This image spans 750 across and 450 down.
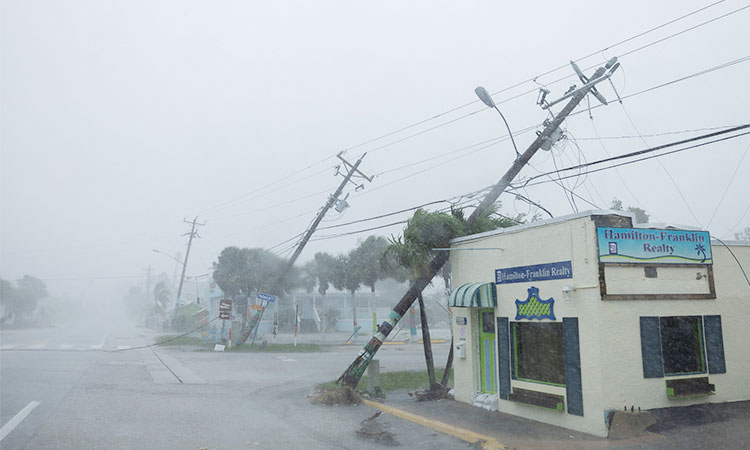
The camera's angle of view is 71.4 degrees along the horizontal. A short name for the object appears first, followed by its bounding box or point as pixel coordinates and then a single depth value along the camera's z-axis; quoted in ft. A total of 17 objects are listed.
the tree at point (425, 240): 41.32
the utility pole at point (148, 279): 334.03
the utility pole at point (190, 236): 158.71
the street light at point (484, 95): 36.70
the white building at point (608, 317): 28.14
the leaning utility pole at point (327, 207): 80.53
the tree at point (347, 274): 116.37
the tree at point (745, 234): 160.56
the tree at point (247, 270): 114.52
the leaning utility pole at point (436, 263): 41.11
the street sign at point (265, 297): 89.51
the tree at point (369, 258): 114.62
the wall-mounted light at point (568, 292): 29.40
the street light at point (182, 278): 156.25
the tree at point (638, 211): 78.69
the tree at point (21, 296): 208.85
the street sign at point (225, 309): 97.35
